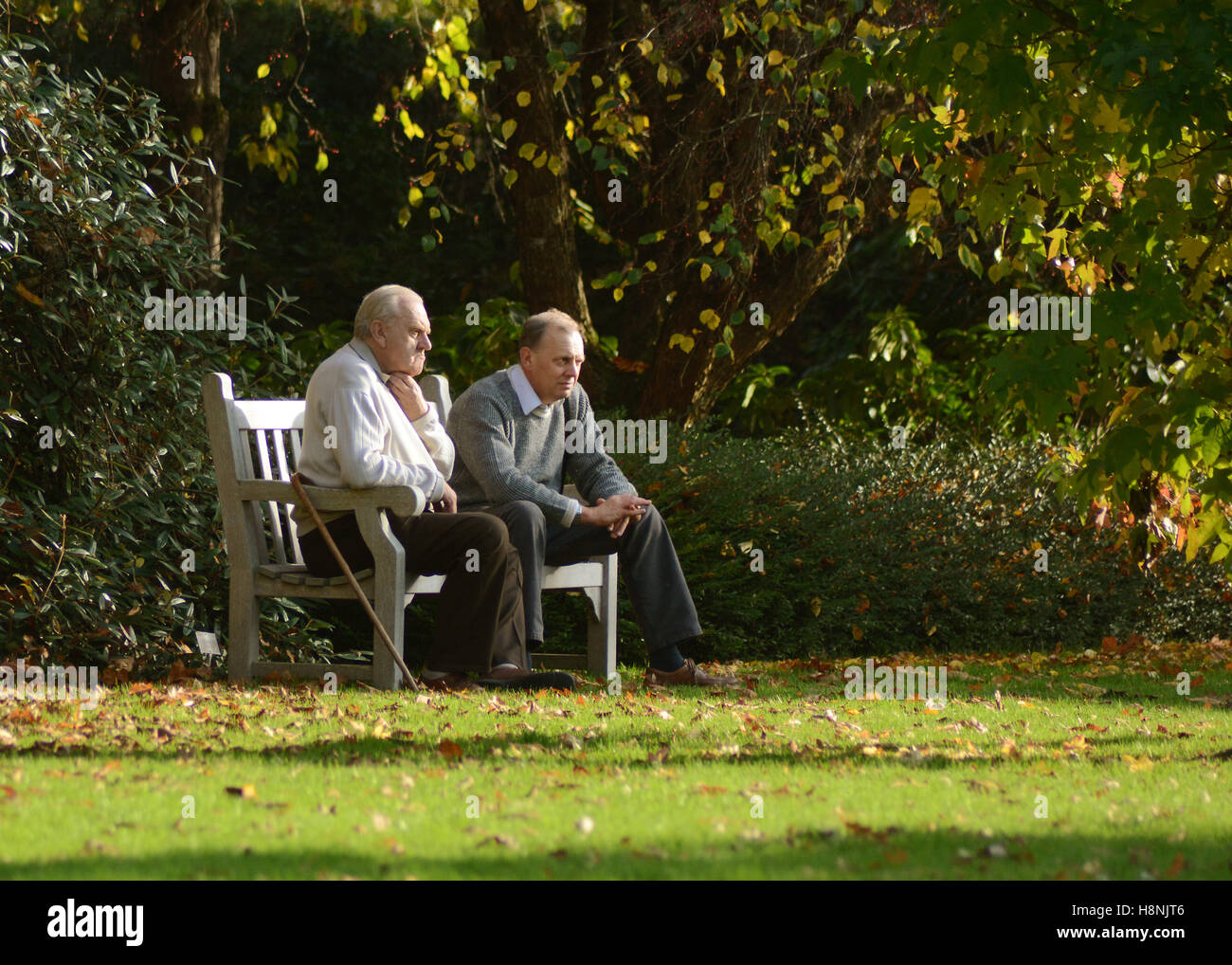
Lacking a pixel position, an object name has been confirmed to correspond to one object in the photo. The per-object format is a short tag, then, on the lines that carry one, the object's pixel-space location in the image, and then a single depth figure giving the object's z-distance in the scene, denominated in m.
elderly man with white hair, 11.07
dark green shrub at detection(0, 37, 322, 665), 12.20
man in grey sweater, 12.10
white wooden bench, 11.14
